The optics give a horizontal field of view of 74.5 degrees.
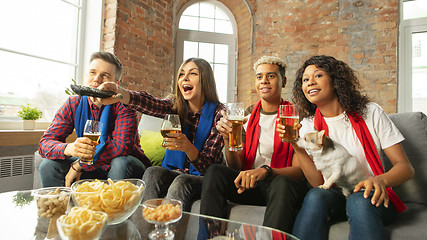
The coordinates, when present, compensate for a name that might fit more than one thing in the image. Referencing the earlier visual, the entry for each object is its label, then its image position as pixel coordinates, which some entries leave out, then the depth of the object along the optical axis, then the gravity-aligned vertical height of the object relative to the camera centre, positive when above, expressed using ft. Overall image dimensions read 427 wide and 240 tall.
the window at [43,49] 9.30 +2.62
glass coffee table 3.18 -1.26
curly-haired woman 4.03 -0.28
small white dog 4.64 -0.53
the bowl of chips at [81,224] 2.50 -0.93
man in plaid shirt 5.70 -0.43
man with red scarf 4.50 -0.82
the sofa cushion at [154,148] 8.09 -0.70
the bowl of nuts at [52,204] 3.42 -1.02
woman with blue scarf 5.52 +0.10
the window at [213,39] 16.10 +5.09
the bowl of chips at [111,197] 3.05 -0.83
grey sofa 4.38 -1.11
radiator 8.49 -1.68
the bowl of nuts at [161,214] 3.13 -1.02
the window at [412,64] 13.71 +3.33
